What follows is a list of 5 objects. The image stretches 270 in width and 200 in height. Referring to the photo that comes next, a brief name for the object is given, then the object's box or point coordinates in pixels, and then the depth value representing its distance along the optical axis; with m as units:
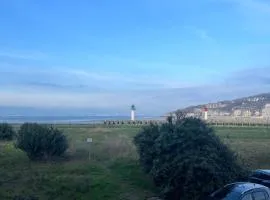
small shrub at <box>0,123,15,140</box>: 24.32
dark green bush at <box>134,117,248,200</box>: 11.37
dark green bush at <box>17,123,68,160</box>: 15.91
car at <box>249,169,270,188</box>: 10.94
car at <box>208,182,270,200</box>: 8.04
